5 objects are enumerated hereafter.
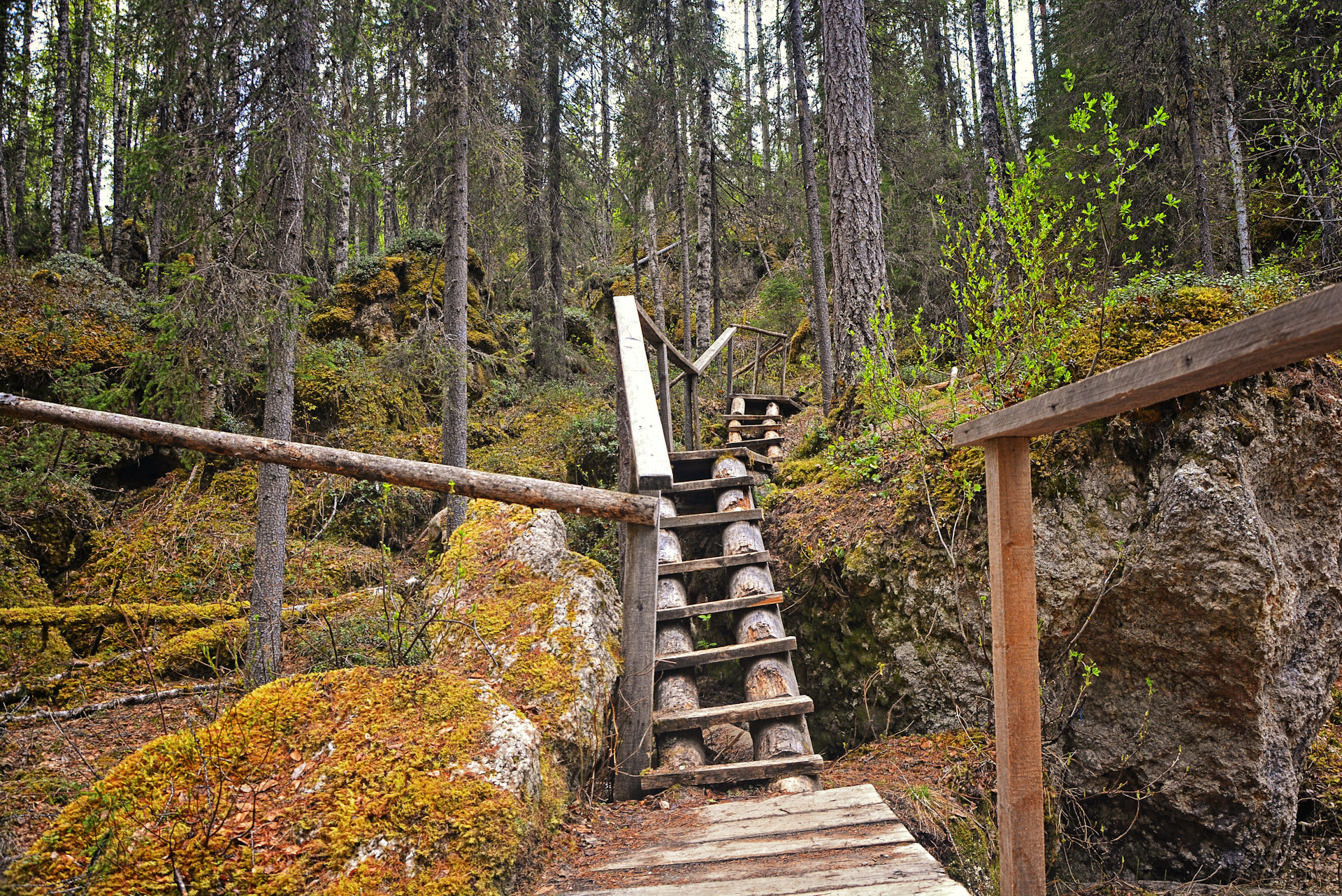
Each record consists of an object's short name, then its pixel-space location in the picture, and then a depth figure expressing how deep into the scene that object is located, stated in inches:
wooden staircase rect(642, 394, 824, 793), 115.3
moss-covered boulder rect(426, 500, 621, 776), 103.4
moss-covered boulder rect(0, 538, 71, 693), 173.2
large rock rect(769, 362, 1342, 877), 118.0
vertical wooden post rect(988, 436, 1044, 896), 90.5
